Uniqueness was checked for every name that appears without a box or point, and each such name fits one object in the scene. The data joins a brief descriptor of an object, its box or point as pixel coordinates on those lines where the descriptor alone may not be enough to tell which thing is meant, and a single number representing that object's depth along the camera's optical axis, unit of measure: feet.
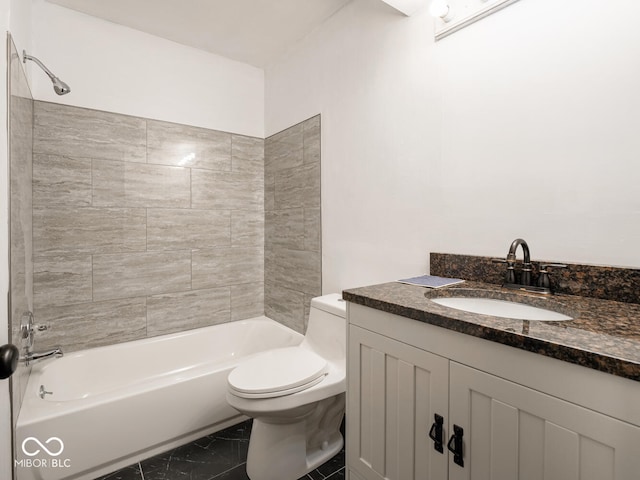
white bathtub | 4.73
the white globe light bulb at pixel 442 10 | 4.58
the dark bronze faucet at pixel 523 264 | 3.58
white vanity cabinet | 1.99
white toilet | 4.56
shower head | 5.18
